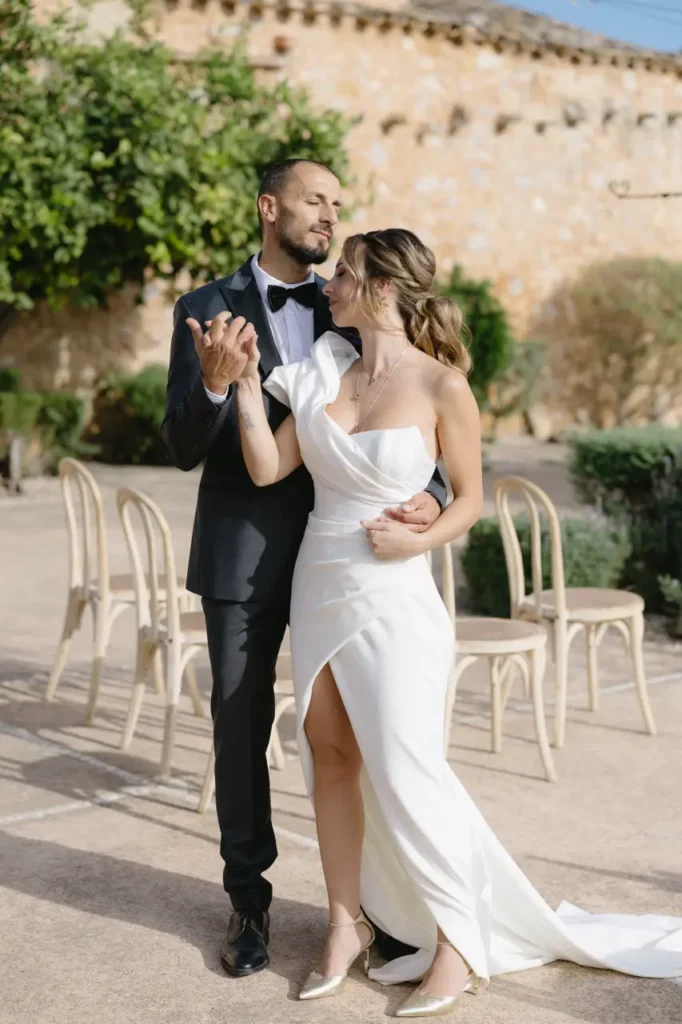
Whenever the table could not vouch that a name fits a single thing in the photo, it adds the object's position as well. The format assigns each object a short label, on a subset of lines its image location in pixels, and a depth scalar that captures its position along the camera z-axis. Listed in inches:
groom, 120.9
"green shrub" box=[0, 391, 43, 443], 508.1
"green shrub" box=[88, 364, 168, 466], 554.6
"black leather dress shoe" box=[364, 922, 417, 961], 120.3
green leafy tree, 493.0
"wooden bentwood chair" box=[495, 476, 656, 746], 188.7
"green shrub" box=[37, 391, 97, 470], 529.0
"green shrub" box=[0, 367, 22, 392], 542.3
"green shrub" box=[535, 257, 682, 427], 707.4
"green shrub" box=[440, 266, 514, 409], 632.4
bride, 112.6
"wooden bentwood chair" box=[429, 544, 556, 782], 172.7
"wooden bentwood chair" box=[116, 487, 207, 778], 172.9
